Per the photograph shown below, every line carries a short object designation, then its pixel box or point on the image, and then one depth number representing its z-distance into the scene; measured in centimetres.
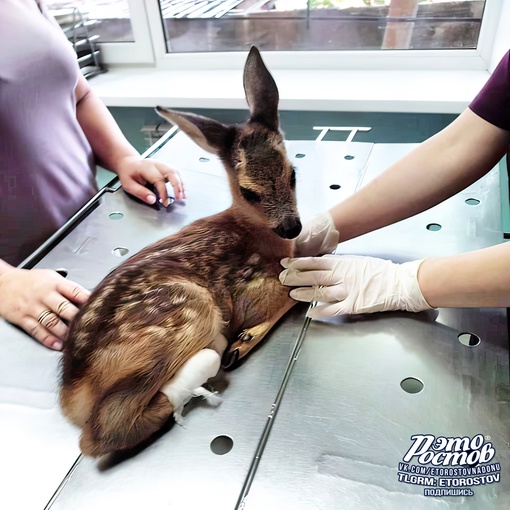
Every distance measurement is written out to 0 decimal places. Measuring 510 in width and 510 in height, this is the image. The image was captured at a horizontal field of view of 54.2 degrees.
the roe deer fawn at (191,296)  67
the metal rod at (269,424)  60
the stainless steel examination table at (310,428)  60
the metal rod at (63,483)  60
